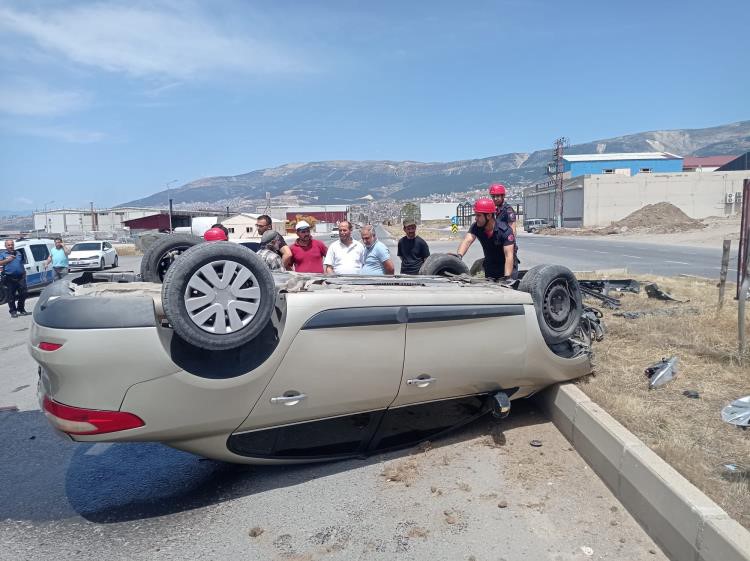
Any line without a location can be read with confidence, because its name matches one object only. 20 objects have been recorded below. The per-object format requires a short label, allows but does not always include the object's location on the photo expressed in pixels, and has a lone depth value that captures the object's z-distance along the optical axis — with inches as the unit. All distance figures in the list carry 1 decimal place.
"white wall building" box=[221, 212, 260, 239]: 2326.6
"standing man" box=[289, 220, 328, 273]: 293.0
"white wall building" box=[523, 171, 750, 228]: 2637.8
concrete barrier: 106.3
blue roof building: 4325.8
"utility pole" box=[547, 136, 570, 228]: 2979.8
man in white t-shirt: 294.0
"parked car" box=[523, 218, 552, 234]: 2832.7
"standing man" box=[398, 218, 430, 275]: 312.5
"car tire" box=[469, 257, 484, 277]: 323.9
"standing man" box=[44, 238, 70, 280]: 667.9
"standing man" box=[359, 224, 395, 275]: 292.4
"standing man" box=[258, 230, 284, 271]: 260.9
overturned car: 130.0
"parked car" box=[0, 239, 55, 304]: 681.0
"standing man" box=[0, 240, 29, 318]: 512.7
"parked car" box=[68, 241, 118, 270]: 1132.5
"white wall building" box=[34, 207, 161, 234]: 4426.7
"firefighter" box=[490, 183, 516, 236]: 253.3
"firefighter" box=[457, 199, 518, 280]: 240.4
